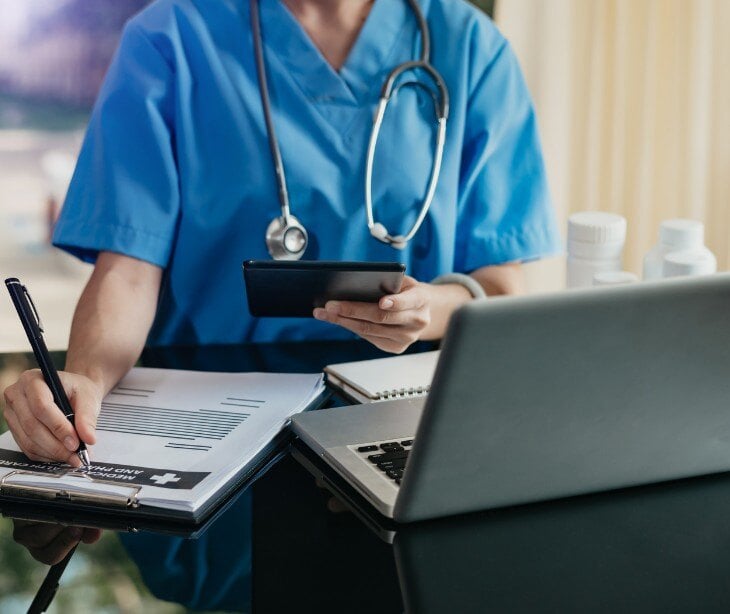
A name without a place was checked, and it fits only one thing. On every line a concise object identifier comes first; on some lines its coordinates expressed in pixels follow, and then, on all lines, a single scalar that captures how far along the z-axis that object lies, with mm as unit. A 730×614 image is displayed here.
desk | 583
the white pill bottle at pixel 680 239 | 1246
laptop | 575
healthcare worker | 1209
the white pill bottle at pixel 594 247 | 1340
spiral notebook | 933
